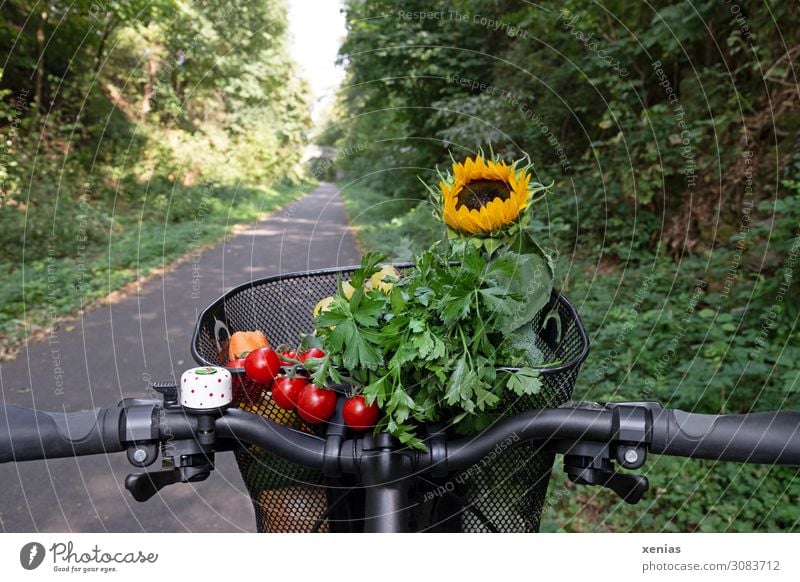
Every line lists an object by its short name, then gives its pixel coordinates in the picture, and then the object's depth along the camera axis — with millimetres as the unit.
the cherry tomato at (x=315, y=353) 854
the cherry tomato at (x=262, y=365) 821
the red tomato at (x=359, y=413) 763
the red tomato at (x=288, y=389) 816
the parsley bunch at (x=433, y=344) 740
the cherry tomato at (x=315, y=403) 783
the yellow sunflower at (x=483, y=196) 877
